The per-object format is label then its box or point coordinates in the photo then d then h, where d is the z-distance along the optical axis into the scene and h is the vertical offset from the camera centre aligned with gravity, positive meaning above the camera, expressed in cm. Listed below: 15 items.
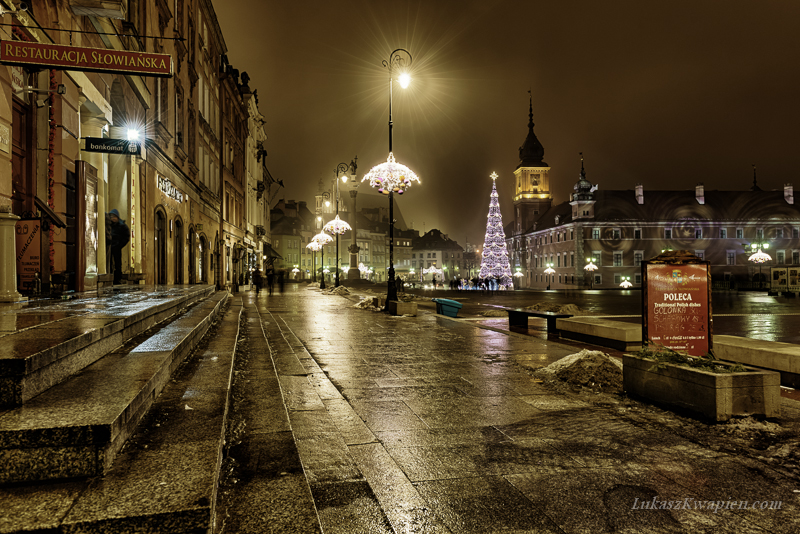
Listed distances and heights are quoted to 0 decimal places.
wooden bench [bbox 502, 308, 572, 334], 1170 -123
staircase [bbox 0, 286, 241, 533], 206 -97
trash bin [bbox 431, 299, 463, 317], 1566 -120
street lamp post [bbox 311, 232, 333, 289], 3700 +266
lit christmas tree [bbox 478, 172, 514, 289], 6888 +279
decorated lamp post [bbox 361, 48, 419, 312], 1780 +354
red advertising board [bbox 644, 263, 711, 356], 621 -50
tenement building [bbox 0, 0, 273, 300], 862 +355
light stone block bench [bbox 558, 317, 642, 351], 917 -128
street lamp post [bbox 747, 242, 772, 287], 5266 +128
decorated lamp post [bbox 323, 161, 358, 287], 3109 +304
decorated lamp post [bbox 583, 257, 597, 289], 7669 +52
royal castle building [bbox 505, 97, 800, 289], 8275 +698
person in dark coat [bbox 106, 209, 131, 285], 1409 +112
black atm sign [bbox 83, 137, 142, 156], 1142 +313
